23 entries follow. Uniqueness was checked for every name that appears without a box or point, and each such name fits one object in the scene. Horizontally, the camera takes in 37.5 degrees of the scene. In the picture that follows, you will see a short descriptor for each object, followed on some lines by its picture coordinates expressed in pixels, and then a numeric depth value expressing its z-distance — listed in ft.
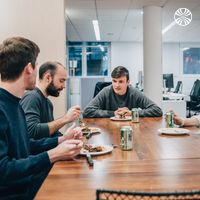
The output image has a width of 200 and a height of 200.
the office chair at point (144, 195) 1.99
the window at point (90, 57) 35.22
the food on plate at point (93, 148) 5.24
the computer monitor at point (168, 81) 26.84
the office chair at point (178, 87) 30.66
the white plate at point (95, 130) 7.29
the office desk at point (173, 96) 22.27
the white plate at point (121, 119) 9.23
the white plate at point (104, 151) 5.04
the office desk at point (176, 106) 19.74
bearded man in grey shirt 6.82
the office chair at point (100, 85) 16.30
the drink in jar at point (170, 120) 7.77
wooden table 3.52
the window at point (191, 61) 35.50
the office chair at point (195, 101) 26.21
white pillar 17.63
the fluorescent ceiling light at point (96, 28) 23.20
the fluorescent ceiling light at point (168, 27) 23.57
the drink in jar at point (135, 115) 8.84
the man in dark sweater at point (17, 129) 3.93
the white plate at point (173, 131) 6.89
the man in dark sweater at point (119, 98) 10.68
